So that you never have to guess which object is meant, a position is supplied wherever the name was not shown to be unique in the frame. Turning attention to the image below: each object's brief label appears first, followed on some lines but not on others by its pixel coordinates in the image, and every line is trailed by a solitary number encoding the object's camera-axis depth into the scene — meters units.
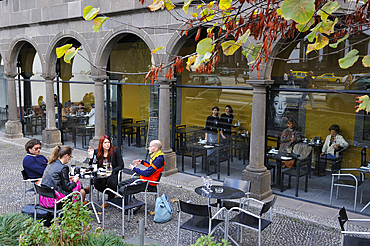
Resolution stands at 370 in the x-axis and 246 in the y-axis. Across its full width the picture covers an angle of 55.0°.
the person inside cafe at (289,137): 8.51
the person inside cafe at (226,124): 9.70
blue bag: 6.52
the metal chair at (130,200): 6.00
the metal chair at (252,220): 5.20
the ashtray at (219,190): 5.98
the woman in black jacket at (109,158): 7.09
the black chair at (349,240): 4.80
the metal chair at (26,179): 6.82
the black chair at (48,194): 5.70
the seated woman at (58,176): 6.00
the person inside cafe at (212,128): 9.77
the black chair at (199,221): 5.14
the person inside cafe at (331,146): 8.22
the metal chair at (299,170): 8.23
